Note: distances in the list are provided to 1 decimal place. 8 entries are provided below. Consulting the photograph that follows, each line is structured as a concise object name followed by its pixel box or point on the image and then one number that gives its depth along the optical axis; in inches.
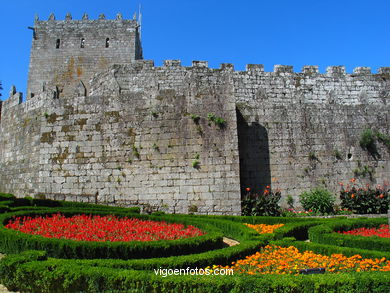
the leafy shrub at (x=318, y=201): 593.3
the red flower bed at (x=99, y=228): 317.4
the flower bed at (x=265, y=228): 403.2
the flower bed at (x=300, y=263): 244.8
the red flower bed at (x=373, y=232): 376.2
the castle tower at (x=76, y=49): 1015.0
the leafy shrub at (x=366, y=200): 585.6
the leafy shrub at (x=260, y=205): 562.3
